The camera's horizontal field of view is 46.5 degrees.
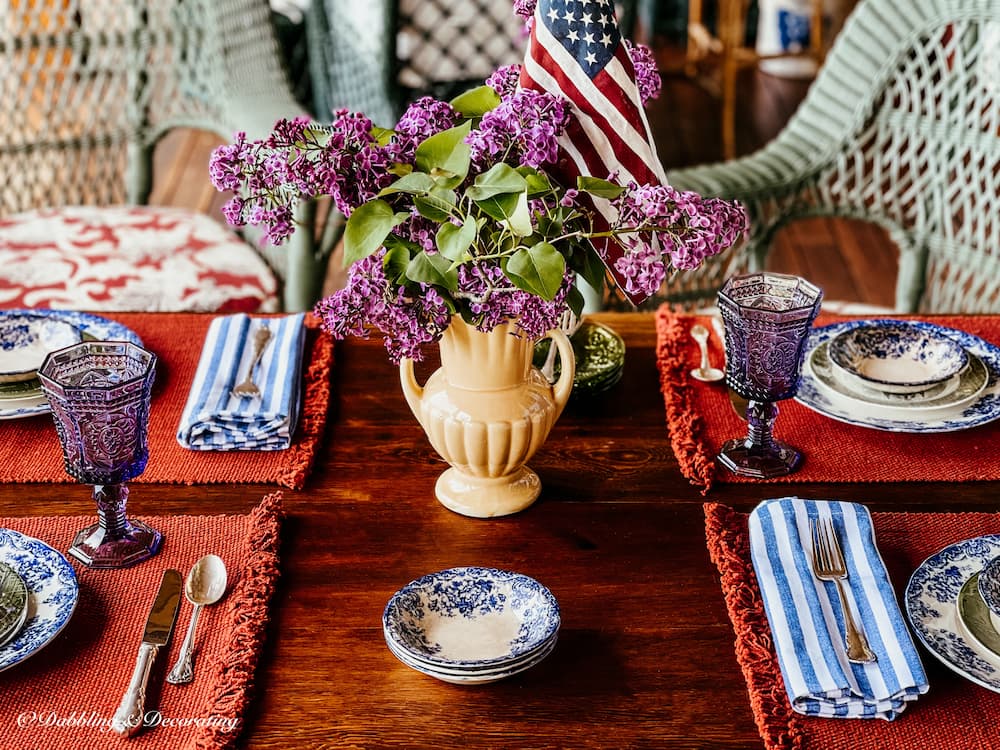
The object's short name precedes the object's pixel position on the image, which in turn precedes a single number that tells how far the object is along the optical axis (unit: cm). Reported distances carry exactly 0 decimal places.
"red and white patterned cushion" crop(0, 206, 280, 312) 188
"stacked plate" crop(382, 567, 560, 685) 86
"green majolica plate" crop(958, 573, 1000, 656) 88
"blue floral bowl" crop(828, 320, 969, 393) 128
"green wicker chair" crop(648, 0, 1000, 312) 186
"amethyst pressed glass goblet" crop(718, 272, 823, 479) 108
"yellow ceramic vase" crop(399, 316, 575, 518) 103
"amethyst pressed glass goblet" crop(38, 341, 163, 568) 98
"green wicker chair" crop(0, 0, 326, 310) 217
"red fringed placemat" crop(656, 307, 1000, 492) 115
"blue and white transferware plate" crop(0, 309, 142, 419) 137
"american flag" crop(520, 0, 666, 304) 98
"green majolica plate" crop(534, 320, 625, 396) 127
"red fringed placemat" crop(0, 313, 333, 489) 114
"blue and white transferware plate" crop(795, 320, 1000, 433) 119
